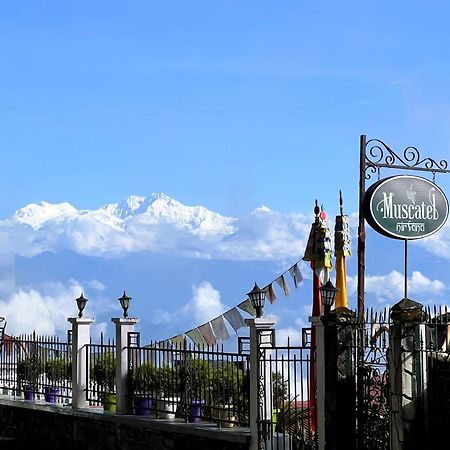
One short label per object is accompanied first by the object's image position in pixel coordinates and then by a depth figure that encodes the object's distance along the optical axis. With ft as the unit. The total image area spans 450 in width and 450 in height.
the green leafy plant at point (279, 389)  42.70
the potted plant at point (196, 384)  47.42
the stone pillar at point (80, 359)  56.95
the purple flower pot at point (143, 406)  51.24
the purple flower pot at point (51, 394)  60.64
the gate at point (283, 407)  42.39
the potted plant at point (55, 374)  59.93
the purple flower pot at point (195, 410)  47.57
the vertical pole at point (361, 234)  48.52
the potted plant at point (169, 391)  49.55
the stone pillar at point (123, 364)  52.65
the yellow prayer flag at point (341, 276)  50.49
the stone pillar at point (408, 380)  37.70
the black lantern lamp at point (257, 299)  43.06
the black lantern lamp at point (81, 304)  57.68
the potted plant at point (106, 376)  54.44
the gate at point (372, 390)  39.29
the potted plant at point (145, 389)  51.21
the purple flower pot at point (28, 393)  63.10
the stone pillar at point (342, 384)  40.01
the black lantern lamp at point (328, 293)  40.27
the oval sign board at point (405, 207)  44.42
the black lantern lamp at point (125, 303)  52.80
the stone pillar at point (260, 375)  43.11
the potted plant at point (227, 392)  45.60
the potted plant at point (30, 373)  63.36
